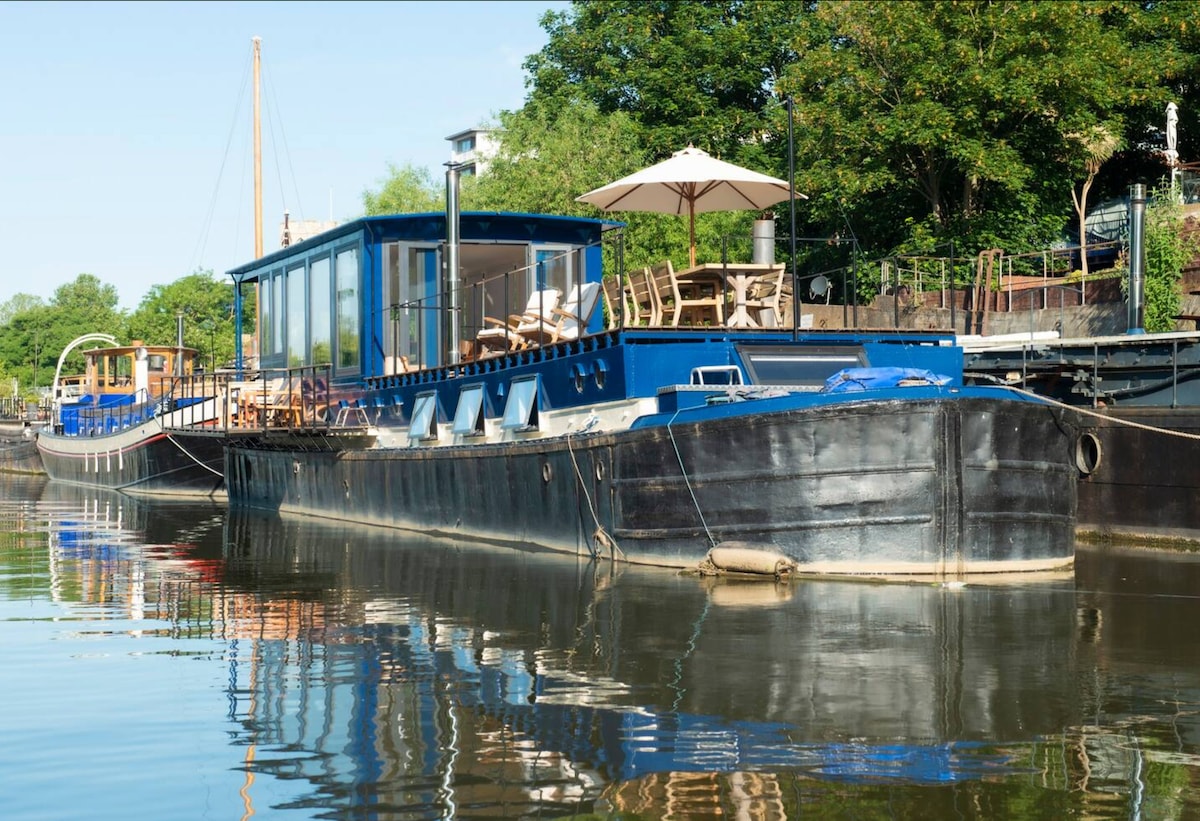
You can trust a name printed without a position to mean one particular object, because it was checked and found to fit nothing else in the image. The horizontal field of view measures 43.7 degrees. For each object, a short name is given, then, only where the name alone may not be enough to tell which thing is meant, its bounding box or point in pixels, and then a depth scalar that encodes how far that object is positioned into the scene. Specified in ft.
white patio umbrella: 50.29
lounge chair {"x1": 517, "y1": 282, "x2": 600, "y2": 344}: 52.70
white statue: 103.86
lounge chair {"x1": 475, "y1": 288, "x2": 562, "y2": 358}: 54.65
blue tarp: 40.86
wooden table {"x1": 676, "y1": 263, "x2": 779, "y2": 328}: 47.55
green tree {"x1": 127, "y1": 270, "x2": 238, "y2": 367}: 251.39
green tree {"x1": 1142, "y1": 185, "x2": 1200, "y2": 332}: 81.87
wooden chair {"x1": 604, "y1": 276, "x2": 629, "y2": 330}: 51.60
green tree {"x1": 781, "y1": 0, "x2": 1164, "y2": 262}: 100.32
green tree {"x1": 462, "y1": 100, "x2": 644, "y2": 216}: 117.50
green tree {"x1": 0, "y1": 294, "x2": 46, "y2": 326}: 464.90
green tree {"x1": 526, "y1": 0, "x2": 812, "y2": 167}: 131.23
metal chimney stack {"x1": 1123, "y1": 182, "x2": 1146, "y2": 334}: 63.77
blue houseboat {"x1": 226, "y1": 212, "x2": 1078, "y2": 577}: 40.06
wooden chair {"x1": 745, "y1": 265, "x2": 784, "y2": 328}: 48.39
